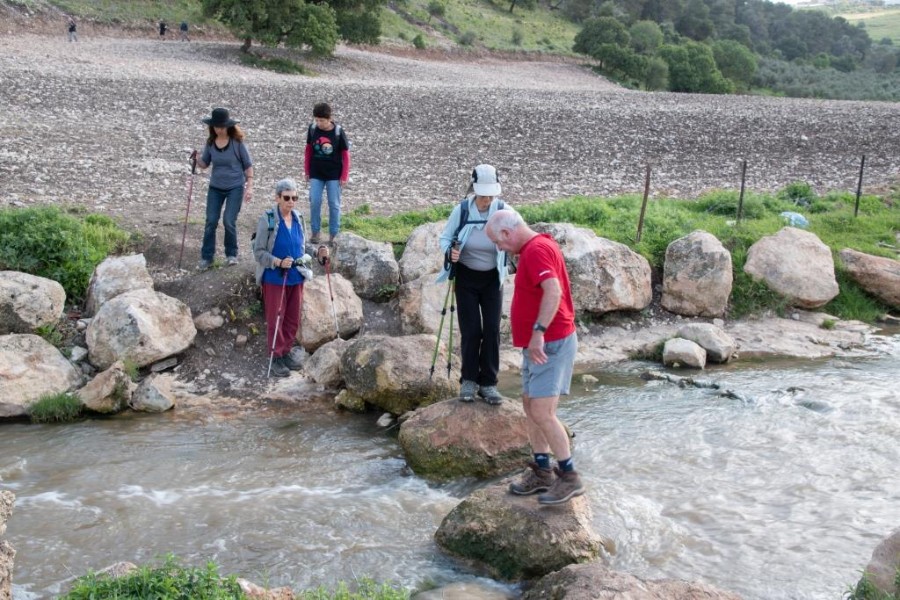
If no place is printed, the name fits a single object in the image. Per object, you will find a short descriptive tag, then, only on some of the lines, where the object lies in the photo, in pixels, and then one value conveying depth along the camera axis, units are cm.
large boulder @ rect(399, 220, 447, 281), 1159
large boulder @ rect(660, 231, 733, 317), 1247
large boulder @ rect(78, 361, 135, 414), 895
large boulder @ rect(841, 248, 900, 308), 1322
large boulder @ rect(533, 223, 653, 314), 1182
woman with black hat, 1025
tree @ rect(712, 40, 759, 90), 6438
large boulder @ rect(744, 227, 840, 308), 1285
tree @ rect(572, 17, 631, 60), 5991
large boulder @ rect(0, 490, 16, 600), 512
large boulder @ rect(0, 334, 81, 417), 884
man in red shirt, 596
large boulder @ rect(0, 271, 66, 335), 961
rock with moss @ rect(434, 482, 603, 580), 621
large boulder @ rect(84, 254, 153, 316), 1030
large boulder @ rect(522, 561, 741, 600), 506
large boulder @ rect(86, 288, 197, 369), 958
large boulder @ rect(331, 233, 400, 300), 1141
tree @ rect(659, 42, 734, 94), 5631
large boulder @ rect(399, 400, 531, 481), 780
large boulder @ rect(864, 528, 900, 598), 534
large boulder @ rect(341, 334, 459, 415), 906
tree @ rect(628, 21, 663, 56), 6291
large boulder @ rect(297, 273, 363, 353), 1045
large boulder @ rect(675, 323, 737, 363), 1116
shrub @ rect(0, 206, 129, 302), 1052
